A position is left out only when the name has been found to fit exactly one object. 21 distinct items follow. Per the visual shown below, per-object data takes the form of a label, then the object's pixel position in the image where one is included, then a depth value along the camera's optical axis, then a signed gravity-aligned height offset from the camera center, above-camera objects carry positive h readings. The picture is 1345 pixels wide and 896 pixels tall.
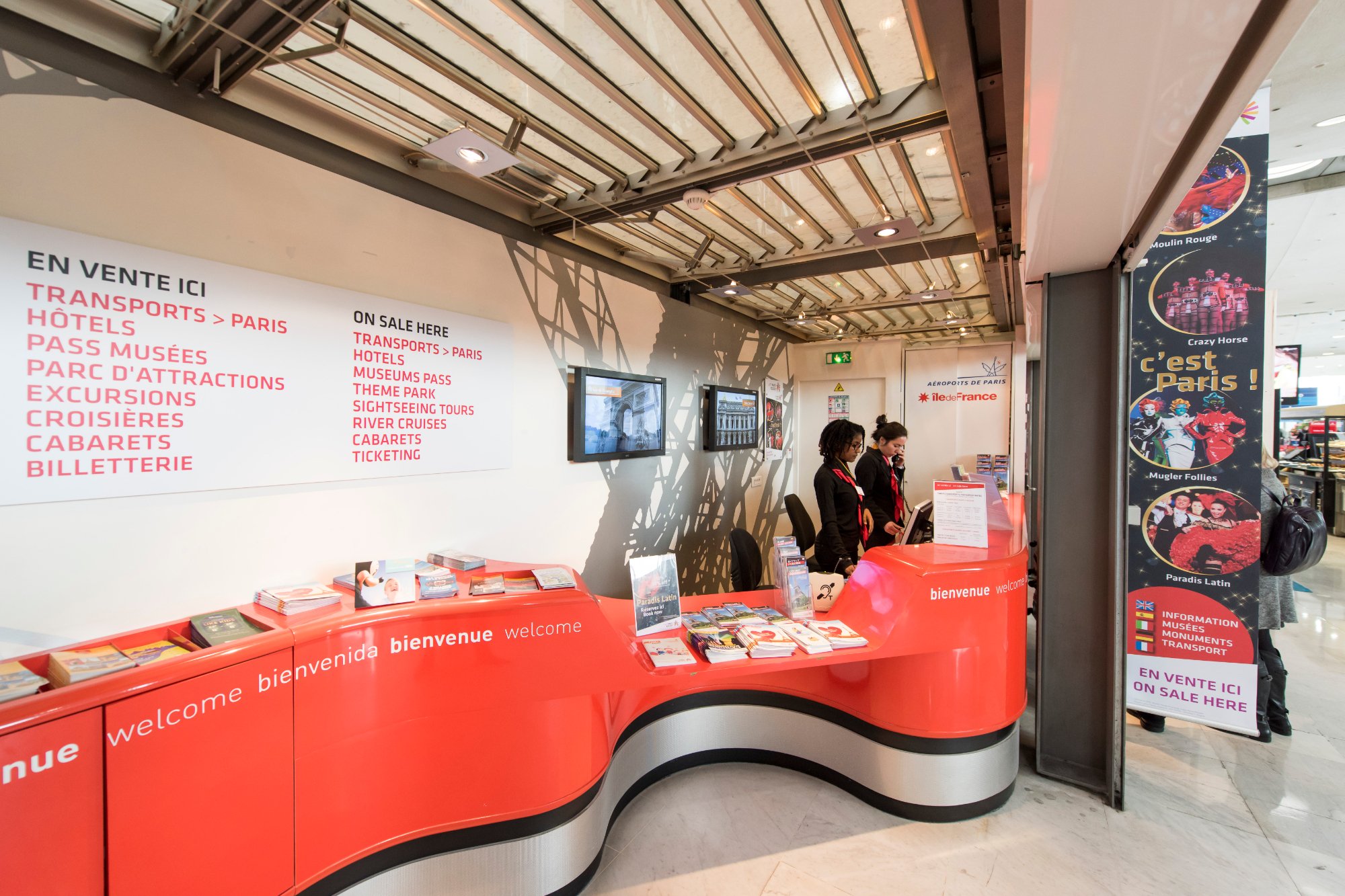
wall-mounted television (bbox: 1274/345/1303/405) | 7.09 +0.99
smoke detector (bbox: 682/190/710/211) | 2.83 +1.27
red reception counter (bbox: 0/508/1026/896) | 1.36 -0.98
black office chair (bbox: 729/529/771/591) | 3.35 -0.72
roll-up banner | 2.67 +0.00
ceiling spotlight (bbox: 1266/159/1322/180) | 3.61 +1.84
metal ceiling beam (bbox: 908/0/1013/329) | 1.57 +1.22
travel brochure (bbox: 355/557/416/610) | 1.93 -0.49
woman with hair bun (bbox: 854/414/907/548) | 4.34 -0.30
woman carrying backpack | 2.82 -0.93
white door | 7.70 +0.49
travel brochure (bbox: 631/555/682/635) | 2.26 -0.63
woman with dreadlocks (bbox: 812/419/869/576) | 3.60 -0.35
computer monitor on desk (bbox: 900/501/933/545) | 3.16 -0.50
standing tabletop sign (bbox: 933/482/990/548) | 2.64 -0.34
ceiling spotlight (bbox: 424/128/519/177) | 2.10 +1.16
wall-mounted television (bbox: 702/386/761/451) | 5.29 +0.26
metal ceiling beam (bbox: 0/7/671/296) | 1.67 +1.22
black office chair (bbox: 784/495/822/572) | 4.94 -0.72
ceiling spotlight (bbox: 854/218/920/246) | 3.05 +1.21
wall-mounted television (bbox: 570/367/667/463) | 3.62 +0.20
